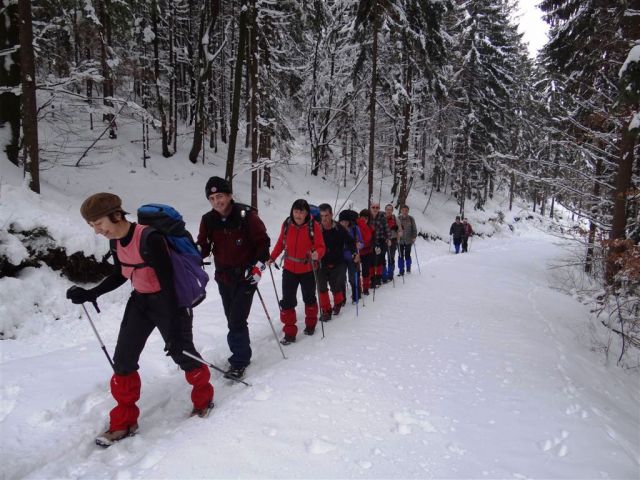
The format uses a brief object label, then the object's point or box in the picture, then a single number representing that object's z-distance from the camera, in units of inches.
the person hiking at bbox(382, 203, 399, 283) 424.9
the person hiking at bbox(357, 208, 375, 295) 355.5
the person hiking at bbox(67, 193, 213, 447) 125.5
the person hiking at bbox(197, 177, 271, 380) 177.2
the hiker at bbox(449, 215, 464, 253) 804.6
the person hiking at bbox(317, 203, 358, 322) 282.4
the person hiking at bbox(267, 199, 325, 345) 226.5
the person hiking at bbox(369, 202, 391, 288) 398.6
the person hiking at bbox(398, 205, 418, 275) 469.7
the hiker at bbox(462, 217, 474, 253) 823.1
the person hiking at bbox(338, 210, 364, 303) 310.3
